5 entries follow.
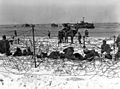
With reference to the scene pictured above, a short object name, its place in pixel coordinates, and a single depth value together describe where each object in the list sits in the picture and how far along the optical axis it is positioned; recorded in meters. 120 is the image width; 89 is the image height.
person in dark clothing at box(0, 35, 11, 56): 18.30
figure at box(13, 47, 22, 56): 16.88
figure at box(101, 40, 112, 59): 16.46
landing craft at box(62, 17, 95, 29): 85.50
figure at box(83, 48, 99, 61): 13.64
